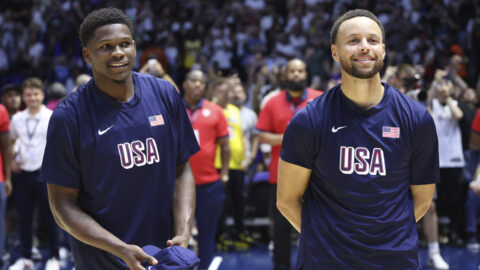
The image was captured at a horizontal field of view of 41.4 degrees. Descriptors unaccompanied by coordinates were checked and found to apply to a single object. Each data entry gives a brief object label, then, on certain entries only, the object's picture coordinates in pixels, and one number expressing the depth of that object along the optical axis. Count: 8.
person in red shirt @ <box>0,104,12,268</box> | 6.72
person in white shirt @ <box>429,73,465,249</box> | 8.23
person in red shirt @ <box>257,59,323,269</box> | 6.45
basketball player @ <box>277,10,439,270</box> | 2.85
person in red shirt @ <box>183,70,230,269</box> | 6.46
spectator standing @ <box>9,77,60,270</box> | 7.55
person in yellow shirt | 8.66
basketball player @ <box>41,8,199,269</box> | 2.80
